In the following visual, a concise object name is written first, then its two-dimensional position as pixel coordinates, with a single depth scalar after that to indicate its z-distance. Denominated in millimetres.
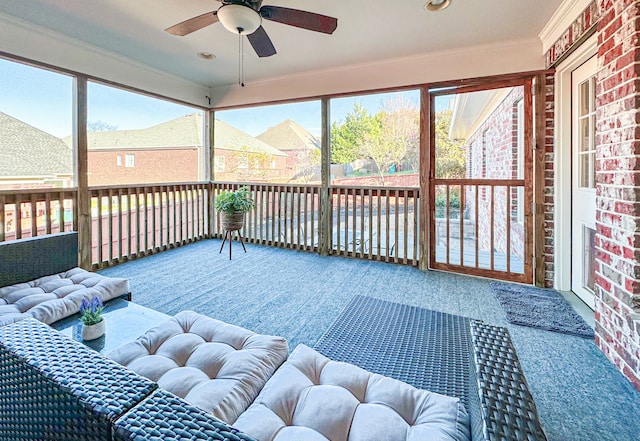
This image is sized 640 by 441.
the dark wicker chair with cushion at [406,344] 1728
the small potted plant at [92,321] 1665
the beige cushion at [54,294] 1844
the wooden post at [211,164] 5488
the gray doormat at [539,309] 2428
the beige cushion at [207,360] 1143
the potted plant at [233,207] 4434
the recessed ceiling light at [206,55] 3841
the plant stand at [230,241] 4387
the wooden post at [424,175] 3869
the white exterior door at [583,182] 2760
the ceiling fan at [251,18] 2168
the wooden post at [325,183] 4544
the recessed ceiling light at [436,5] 2656
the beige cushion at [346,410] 981
